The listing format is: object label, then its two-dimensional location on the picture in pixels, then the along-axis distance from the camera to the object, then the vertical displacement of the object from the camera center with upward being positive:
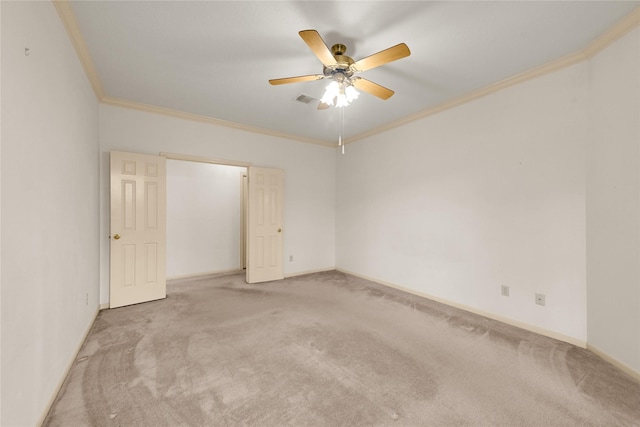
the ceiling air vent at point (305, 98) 3.33 +1.51
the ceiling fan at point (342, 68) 1.83 +1.19
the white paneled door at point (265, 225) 4.48 -0.20
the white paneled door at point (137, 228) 3.36 -0.19
